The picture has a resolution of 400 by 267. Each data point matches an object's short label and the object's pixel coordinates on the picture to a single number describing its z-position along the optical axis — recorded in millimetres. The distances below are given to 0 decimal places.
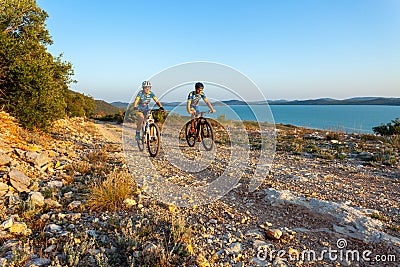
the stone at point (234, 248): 3725
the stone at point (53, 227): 4057
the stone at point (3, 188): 4986
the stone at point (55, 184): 5557
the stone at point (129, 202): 4949
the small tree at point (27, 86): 9320
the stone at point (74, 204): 4754
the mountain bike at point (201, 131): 10102
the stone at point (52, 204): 4793
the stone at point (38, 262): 3266
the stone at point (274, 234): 4148
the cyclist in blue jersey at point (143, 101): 8612
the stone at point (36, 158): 6542
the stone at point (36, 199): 4737
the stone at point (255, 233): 4164
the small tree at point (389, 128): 20130
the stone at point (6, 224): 3938
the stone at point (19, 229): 3923
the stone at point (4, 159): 5952
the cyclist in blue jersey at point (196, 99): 9320
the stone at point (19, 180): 5258
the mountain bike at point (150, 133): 8922
